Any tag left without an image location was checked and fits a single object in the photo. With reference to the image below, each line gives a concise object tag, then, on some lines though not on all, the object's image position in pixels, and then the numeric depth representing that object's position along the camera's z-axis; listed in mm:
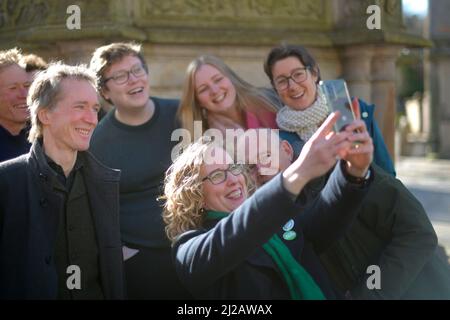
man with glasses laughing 3176
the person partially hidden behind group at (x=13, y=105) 3230
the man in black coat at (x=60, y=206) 2334
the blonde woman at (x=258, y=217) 1887
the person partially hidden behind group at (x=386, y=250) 2426
